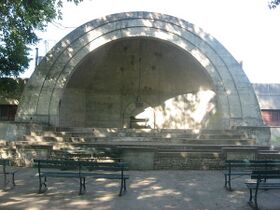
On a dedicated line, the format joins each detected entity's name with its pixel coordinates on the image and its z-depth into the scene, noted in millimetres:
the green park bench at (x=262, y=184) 6160
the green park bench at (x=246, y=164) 7741
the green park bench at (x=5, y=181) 7848
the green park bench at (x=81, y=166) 7069
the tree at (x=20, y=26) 11281
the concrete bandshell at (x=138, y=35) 16047
